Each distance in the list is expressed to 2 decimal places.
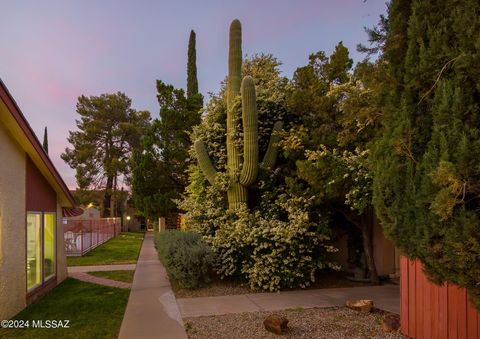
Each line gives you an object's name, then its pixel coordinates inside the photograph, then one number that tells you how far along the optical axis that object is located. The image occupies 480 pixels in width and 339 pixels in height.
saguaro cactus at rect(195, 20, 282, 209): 10.01
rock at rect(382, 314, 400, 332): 5.96
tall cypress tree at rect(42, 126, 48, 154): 40.73
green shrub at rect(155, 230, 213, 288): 9.29
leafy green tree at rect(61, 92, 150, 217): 41.12
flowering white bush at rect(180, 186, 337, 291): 9.13
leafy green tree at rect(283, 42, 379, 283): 8.16
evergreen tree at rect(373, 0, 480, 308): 3.23
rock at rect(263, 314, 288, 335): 5.98
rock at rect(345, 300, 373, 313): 7.08
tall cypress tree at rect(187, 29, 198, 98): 23.49
